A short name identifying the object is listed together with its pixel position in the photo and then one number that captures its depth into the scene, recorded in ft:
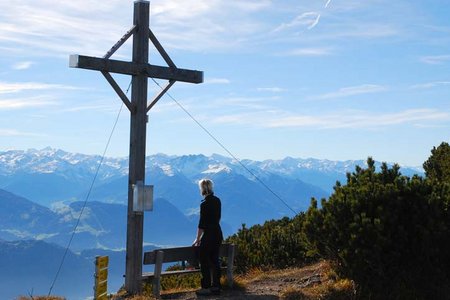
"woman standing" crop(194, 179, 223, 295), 35.40
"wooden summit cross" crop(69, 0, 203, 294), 37.81
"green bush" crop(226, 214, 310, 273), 47.60
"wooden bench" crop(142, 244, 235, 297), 36.60
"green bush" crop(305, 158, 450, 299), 32.94
